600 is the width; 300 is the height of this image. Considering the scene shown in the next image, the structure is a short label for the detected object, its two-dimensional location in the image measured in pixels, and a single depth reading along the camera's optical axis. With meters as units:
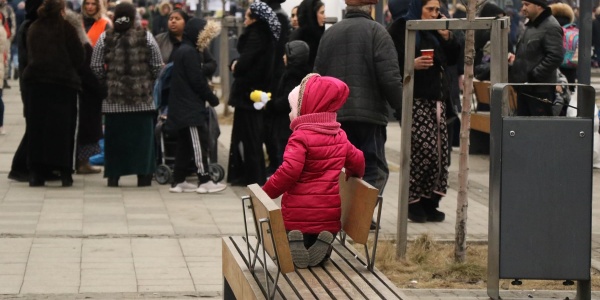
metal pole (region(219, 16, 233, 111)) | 23.89
